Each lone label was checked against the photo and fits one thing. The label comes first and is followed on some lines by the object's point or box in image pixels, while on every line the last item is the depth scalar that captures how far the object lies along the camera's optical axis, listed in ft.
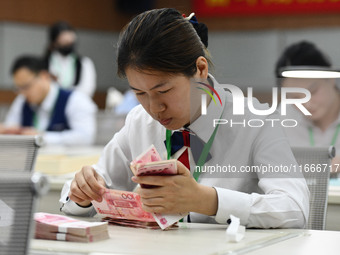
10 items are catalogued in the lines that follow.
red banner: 48.21
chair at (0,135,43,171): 11.65
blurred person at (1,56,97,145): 28.05
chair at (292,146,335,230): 11.97
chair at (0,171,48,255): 5.94
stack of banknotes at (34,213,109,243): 8.17
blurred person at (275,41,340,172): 11.98
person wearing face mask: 40.56
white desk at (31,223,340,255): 7.72
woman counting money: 9.38
